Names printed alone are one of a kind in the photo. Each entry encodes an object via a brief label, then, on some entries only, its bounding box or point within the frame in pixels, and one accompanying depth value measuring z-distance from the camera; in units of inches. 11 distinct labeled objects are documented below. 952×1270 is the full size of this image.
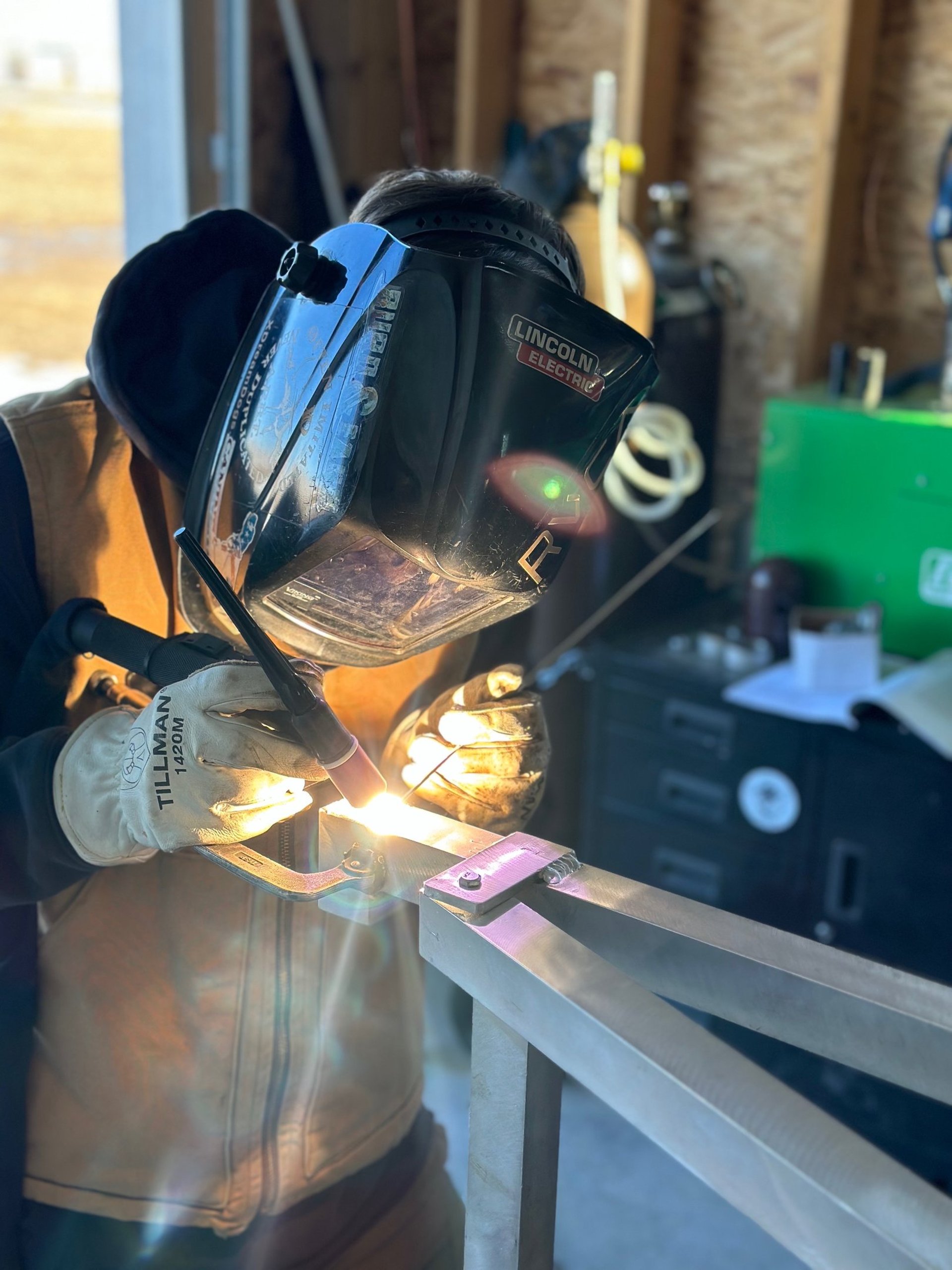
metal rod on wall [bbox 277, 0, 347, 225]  112.6
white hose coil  105.4
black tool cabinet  85.4
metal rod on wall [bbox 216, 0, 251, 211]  109.3
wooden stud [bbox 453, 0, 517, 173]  118.2
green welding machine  94.2
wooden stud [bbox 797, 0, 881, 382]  104.0
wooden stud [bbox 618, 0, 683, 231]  109.8
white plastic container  90.7
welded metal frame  19.2
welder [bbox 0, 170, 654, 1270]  32.6
